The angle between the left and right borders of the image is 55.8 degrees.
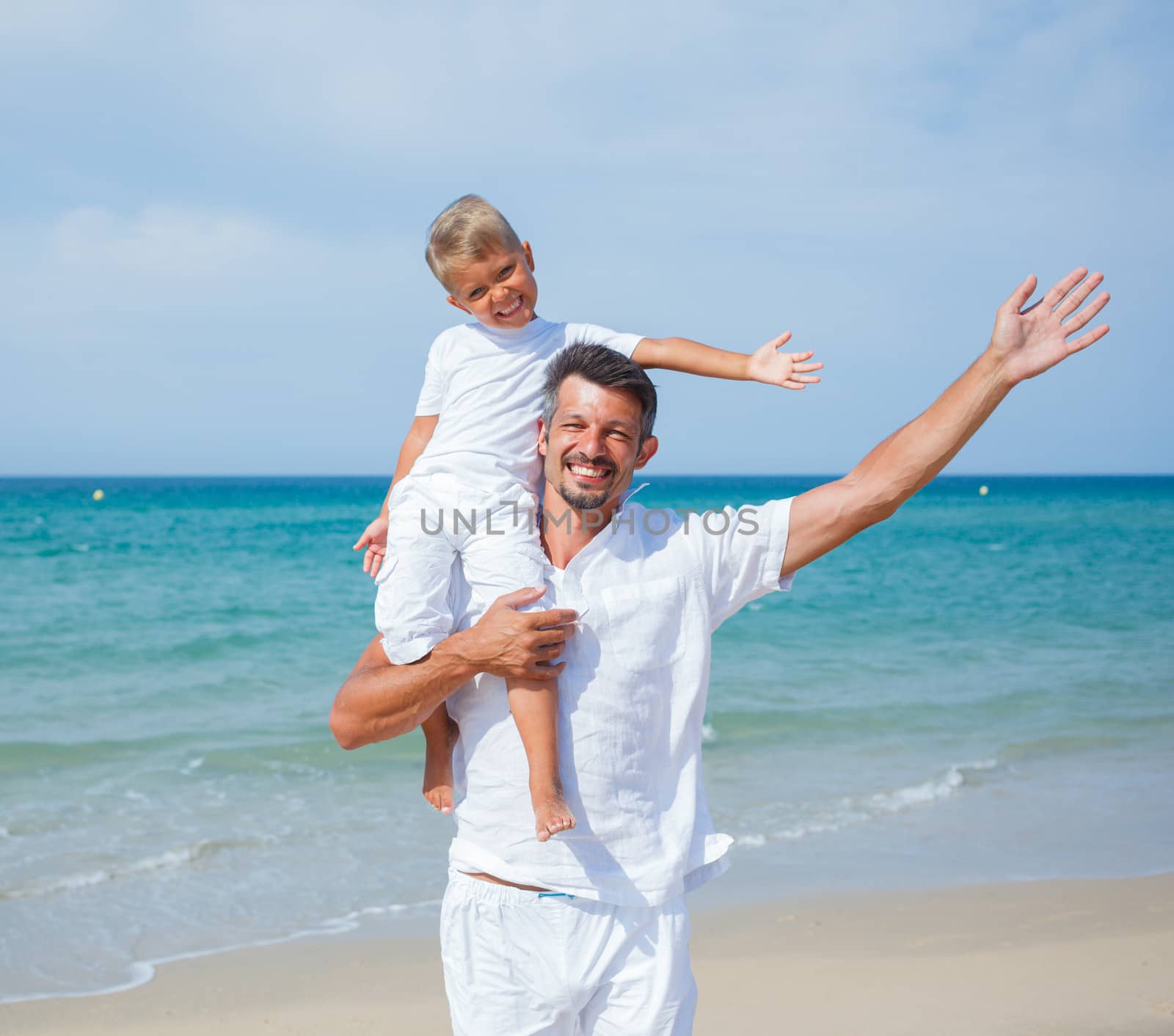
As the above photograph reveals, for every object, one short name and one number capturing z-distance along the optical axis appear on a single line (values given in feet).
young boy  7.29
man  6.69
